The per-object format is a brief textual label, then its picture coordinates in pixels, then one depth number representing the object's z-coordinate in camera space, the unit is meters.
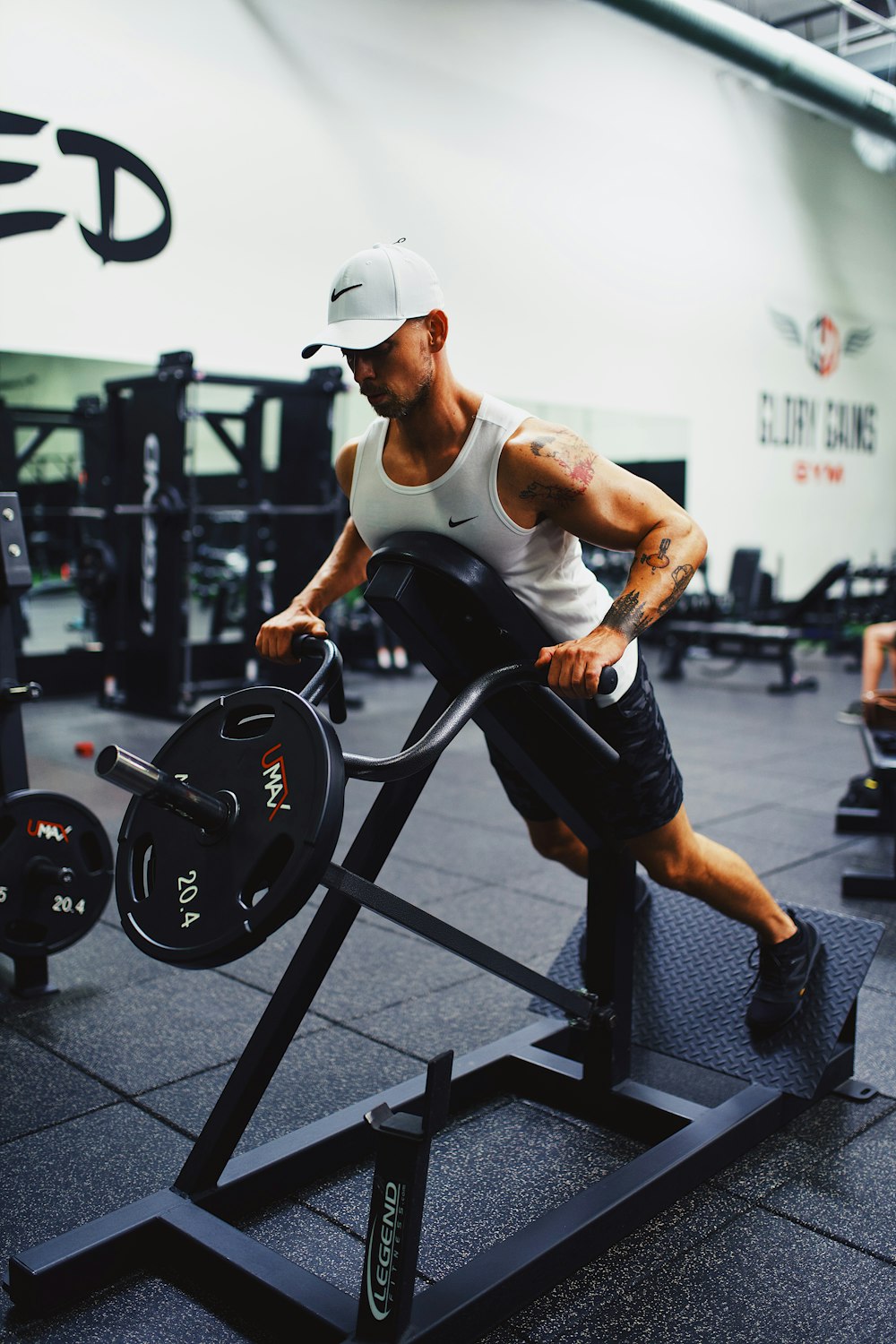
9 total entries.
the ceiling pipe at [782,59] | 7.21
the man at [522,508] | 1.57
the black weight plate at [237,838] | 1.31
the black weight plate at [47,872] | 2.38
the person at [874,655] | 3.98
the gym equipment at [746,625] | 7.48
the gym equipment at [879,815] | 3.29
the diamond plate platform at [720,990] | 2.08
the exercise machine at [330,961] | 1.35
